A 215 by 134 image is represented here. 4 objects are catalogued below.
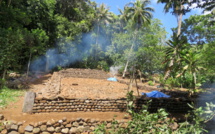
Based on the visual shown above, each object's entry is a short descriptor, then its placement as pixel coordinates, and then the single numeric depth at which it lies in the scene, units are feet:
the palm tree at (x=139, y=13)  76.59
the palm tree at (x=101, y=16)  94.32
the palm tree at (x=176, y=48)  20.94
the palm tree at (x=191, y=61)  18.56
